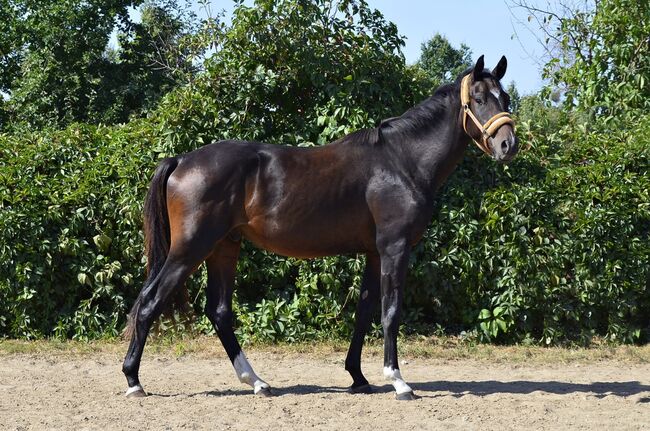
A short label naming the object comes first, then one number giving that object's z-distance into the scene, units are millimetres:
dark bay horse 5715
